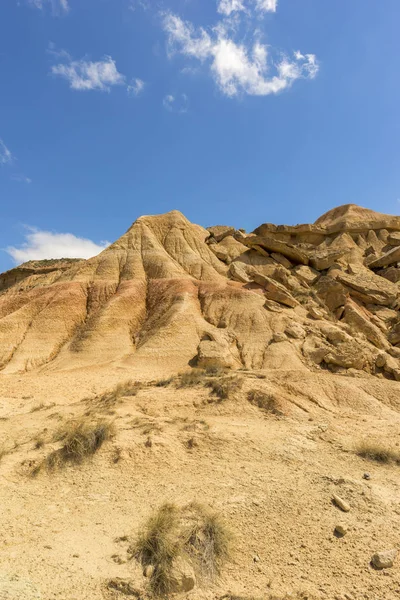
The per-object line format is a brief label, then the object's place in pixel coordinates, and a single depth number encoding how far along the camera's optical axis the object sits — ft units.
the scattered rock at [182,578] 14.89
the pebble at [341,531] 18.06
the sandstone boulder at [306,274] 87.35
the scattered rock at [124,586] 14.55
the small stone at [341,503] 20.03
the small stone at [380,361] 52.70
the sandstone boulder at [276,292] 72.02
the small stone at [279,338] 59.41
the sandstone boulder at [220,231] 117.91
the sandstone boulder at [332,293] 74.43
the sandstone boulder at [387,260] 101.45
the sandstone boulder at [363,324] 63.46
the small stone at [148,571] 15.39
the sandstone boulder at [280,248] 95.55
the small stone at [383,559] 15.99
